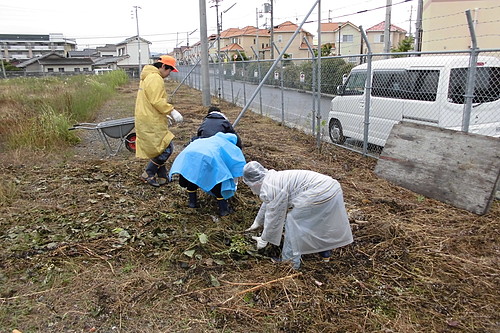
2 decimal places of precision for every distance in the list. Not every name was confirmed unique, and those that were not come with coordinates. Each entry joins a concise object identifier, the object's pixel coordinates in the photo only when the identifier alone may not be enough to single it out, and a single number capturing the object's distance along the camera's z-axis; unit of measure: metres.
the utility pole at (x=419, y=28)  12.98
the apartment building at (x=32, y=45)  80.00
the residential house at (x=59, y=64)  53.44
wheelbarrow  6.18
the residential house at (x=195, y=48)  68.44
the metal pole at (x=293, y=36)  6.18
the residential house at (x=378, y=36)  47.87
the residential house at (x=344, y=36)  50.25
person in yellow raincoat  4.75
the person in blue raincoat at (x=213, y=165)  3.50
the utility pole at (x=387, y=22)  13.75
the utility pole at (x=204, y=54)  13.27
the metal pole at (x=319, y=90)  6.20
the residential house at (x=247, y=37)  65.56
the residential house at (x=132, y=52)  63.84
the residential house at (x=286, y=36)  51.17
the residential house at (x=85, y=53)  75.38
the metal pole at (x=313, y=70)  7.06
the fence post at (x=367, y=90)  5.66
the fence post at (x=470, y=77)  4.17
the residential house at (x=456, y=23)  20.19
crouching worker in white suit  2.85
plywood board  4.01
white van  5.07
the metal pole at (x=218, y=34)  15.71
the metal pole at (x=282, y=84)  9.19
